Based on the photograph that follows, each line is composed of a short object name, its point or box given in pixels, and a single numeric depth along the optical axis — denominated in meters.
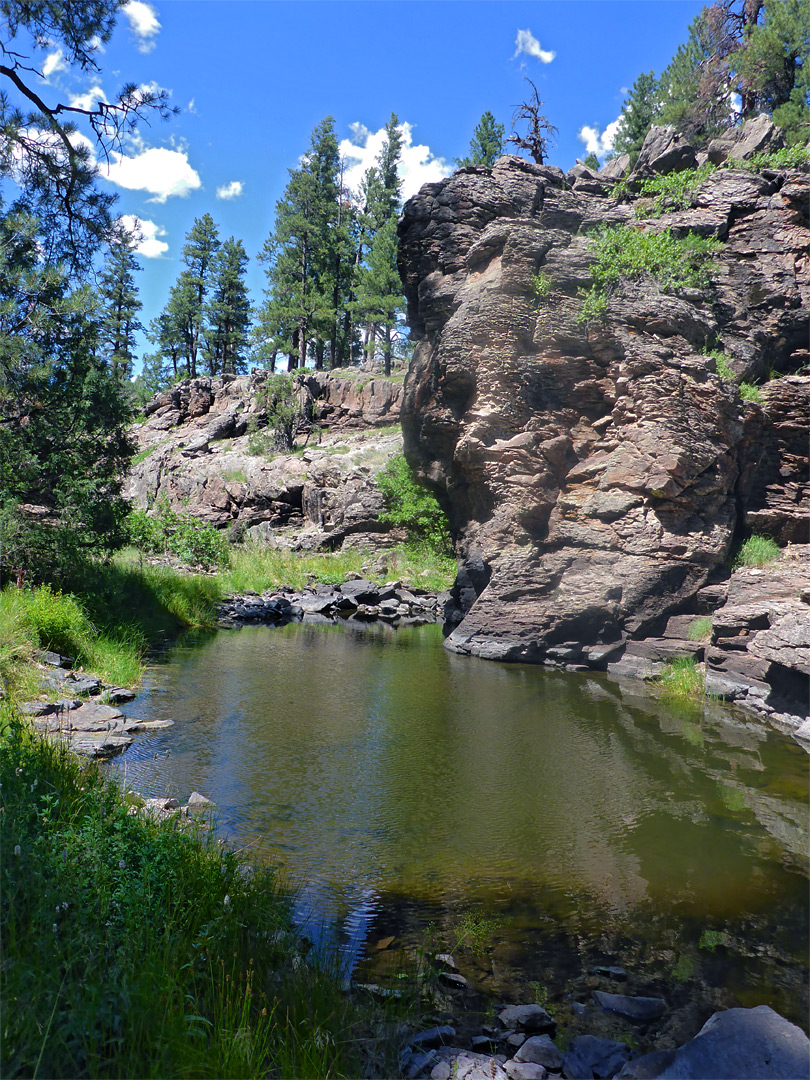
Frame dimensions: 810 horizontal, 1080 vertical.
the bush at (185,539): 21.86
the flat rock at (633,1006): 3.57
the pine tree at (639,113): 34.34
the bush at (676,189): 16.12
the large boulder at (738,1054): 2.85
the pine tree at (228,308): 55.72
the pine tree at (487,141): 41.66
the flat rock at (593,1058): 3.08
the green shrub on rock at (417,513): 27.22
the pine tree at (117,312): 9.93
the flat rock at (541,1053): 3.12
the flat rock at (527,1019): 3.42
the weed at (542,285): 15.72
